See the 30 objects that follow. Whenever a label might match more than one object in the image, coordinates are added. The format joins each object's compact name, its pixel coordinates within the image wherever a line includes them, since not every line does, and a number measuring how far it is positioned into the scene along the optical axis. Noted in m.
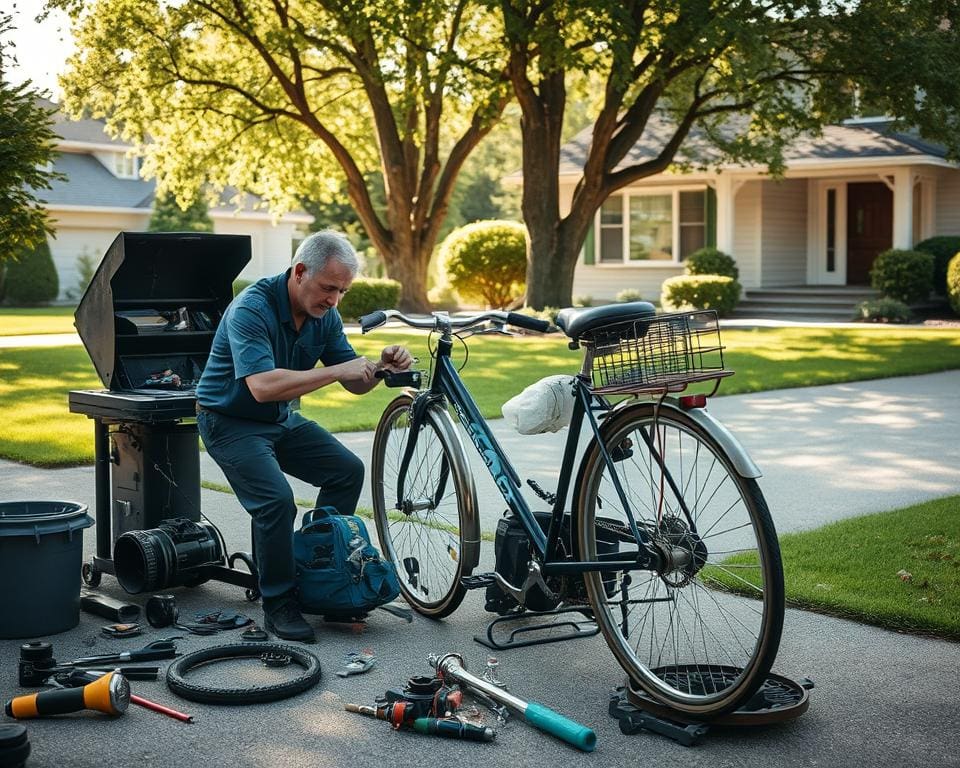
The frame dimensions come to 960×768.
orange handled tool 3.98
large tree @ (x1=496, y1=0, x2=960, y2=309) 18.20
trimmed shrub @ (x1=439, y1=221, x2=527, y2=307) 28.39
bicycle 3.96
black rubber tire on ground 4.17
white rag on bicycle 4.59
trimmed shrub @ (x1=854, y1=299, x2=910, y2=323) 23.06
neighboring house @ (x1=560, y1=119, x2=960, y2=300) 26.09
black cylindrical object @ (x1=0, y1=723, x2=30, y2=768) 3.50
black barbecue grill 5.79
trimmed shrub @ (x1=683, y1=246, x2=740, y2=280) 26.27
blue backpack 4.98
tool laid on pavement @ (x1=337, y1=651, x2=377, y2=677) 4.48
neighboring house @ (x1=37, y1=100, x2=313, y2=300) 38.28
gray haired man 4.98
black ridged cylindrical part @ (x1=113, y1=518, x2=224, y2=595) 5.37
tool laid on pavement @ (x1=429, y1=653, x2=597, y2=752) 3.75
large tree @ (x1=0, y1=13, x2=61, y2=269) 13.88
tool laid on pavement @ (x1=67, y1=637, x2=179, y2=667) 4.54
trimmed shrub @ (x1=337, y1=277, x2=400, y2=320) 25.11
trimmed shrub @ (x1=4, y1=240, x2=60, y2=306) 34.34
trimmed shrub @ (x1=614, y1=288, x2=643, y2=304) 26.63
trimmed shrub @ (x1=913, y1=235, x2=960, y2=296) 24.50
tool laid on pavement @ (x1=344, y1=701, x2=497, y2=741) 3.84
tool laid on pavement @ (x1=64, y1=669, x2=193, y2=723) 4.02
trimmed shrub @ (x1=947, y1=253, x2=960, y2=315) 23.00
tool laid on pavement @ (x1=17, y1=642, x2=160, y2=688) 4.33
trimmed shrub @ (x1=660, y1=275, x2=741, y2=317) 25.08
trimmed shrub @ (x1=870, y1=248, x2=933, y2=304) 23.75
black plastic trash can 4.93
